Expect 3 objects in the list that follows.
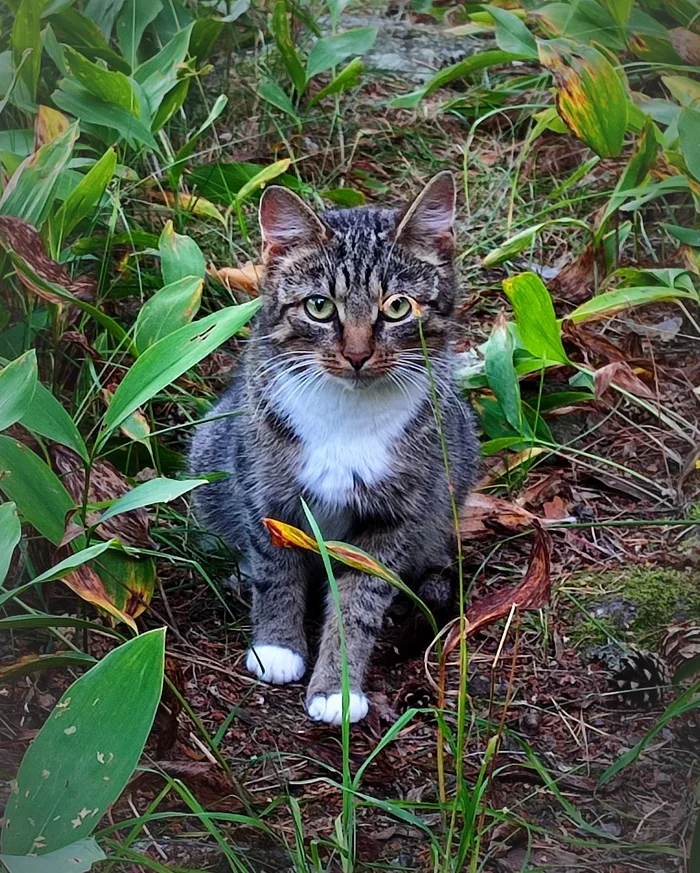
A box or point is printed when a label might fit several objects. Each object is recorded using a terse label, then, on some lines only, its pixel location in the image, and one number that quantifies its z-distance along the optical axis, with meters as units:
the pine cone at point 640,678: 2.77
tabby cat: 2.97
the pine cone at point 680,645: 2.81
